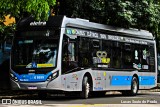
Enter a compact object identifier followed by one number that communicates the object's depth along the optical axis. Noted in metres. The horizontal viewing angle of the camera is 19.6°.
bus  18.14
